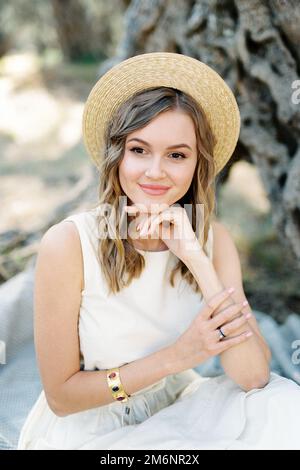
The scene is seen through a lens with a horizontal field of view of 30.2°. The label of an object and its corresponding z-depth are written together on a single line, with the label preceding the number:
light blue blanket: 2.31
